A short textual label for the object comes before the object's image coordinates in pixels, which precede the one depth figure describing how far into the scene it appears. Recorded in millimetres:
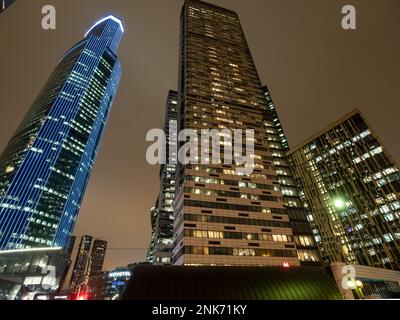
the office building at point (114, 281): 130738
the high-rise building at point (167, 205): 96812
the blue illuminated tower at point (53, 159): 117688
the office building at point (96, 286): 140062
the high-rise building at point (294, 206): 69062
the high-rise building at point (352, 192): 81375
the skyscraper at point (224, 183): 56406
